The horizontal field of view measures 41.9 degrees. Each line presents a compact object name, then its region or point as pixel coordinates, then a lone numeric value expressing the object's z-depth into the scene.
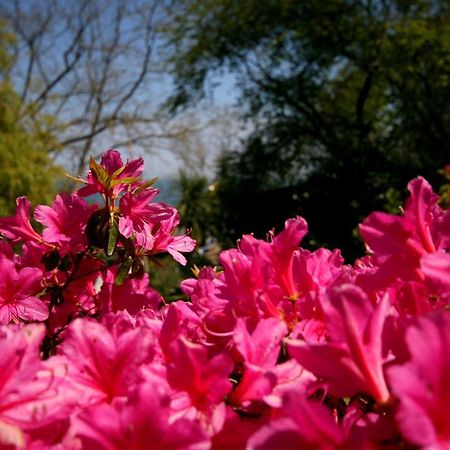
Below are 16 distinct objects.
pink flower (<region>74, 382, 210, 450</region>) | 0.41
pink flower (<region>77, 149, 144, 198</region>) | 0.88
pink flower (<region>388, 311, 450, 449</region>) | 0.36
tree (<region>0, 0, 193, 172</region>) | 14.88
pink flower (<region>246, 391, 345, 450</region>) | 0.38
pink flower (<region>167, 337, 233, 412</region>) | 0.48
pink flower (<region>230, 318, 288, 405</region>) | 0.48
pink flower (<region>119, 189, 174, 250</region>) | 0.88
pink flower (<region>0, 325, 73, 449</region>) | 0.43
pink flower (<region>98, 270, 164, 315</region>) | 0.86
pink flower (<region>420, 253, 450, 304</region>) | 0.48
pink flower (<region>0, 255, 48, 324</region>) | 0.82
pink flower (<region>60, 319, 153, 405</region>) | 0.48
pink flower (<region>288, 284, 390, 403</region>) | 0.44
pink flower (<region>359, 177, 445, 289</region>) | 0.54
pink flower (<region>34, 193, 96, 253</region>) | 0.89
